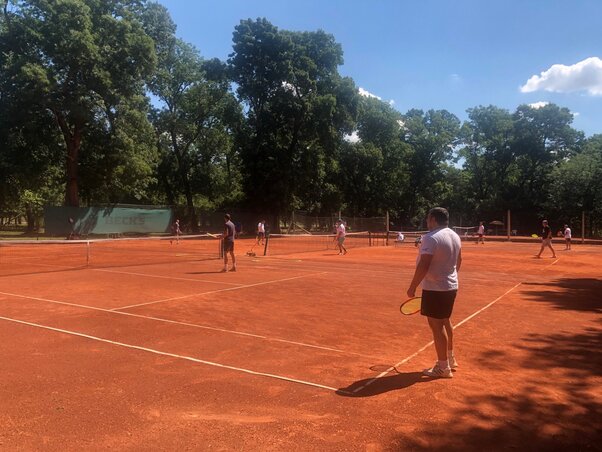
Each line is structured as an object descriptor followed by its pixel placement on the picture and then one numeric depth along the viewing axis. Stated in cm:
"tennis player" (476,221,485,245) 3929
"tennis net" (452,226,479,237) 5501
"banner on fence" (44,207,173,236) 3734
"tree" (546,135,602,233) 5038
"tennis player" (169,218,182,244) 4325
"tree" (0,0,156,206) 3569
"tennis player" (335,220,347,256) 2528
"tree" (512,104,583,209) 6231
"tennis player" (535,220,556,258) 2350
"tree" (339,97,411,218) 6034
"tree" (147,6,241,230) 5047
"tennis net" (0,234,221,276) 1739
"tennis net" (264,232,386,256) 2894
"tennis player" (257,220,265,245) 3269
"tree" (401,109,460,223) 6606
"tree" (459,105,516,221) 6319
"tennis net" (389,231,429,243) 3792
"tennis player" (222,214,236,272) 1608
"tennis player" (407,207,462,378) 538
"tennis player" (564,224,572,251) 3126
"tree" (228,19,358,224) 4875
